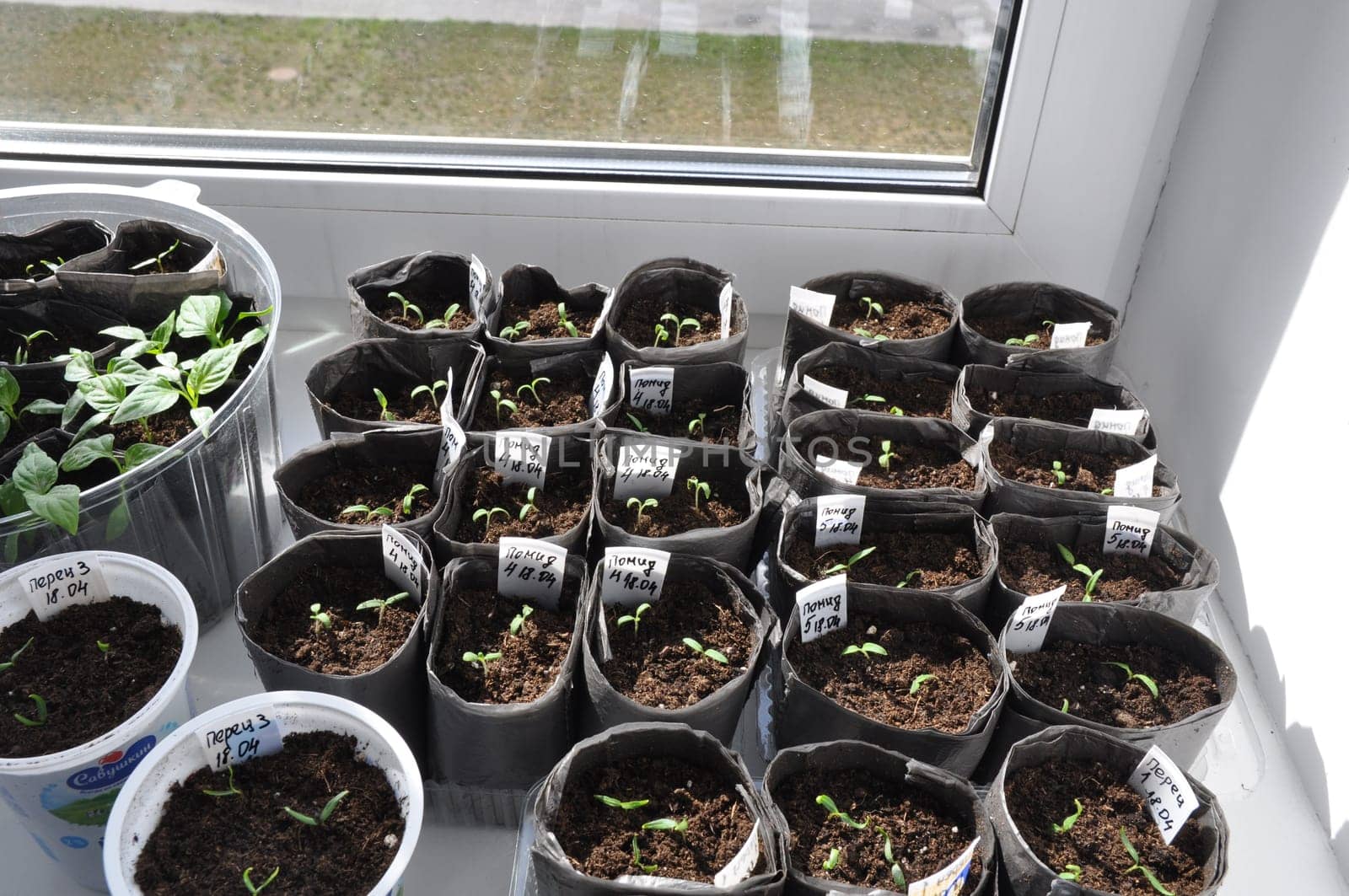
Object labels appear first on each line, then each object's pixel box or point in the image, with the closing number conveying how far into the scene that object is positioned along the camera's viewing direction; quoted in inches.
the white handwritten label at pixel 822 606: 16.3
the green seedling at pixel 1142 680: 16.0
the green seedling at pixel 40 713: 14.3
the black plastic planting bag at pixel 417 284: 21.3
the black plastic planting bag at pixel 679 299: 20.8
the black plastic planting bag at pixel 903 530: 17.1
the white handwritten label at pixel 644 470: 18.5
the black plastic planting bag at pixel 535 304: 20.9
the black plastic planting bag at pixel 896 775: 13.8
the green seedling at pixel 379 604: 16.3
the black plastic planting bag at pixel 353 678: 15.2
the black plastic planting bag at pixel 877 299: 21.3
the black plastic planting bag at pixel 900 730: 15.1
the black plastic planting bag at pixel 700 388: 20.1
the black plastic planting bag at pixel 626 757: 13.0
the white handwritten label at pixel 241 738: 14.1
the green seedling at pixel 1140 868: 13.7
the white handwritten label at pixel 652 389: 20.3
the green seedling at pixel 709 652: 15.9
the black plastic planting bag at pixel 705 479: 17.3
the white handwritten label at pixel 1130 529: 18.1
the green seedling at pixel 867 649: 16.2
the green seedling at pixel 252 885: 13.0
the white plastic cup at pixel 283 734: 13.0
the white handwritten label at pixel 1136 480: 18.8
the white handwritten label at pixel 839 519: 17.9
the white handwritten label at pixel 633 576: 16.6
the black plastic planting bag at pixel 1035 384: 20.8
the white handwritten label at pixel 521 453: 18.6
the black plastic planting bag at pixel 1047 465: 18.5
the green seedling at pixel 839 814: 14.2
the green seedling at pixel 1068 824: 14.3
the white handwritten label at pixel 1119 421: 19.9
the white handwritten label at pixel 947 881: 12.9
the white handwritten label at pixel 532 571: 16.6
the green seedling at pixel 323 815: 13.5
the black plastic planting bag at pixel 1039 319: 20.9
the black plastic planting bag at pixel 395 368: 20.2
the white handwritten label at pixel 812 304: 21.8
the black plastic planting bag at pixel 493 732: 15.0
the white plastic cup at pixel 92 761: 13.8
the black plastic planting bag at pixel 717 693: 15.0
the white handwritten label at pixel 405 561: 16.4
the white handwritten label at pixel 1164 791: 14.4
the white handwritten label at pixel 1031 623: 16.3
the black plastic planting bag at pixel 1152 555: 17.2
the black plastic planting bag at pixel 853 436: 19.5
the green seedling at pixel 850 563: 17.4
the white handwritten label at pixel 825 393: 20.3
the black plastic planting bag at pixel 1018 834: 13.5
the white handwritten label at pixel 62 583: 15.5
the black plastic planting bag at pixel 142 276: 20.1
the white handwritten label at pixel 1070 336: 21.2
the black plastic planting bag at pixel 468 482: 17.1
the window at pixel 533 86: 22.5
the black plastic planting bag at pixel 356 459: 18.0
